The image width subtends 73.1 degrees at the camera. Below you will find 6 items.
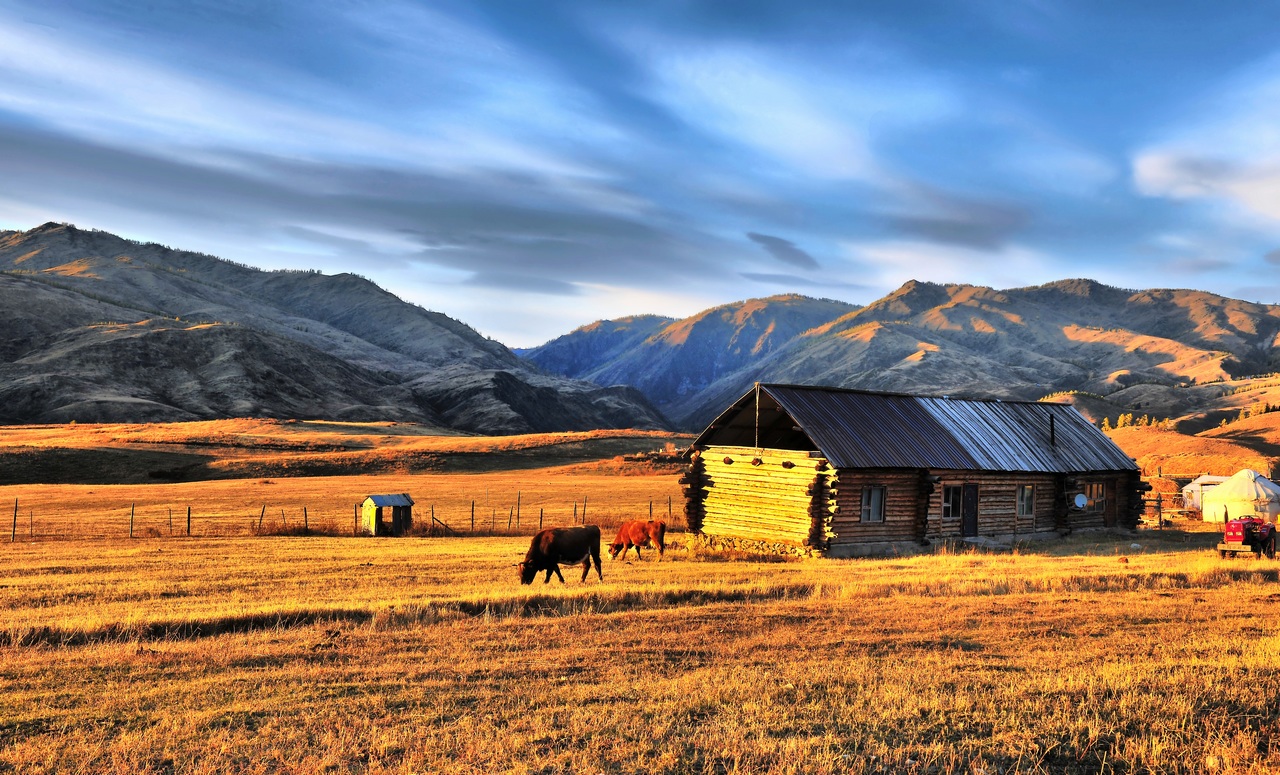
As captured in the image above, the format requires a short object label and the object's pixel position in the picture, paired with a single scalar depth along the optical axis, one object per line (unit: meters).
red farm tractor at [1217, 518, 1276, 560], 28.86
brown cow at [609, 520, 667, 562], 29.72
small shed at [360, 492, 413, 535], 35.94
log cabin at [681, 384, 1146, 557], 31.00
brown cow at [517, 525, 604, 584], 21.67
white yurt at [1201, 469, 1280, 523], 44.22
